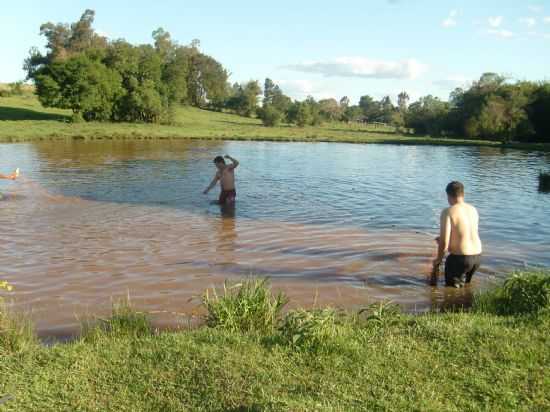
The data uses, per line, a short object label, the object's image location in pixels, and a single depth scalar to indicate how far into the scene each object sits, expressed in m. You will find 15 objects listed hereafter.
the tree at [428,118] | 74.53
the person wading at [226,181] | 16.31
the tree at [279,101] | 92.69
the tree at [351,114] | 131.50
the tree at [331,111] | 117.44
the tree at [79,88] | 60.47
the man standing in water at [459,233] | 8.32
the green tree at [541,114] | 60.84
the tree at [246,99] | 100.88
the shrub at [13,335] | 5.50
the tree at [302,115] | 88.06
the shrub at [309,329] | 5.38
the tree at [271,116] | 82.31
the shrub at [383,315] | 6.23
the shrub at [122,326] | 6.05
